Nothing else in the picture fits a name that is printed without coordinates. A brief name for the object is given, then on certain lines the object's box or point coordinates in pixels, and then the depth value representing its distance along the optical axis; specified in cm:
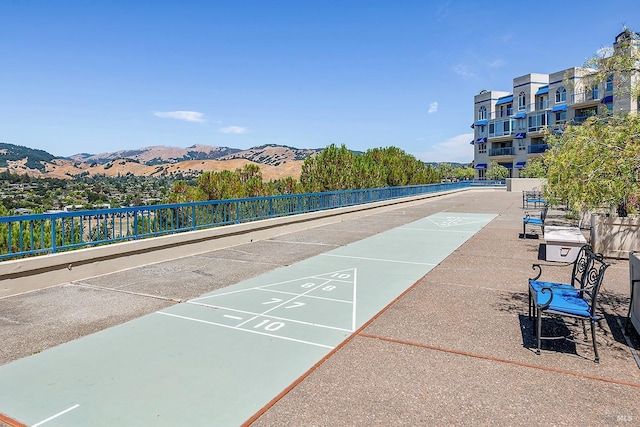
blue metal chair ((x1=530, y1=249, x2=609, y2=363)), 462
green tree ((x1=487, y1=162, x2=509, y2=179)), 6028
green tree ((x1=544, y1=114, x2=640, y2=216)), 579
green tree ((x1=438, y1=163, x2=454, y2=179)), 7744
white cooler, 984
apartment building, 5794
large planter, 1052
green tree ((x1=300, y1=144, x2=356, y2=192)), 2206
